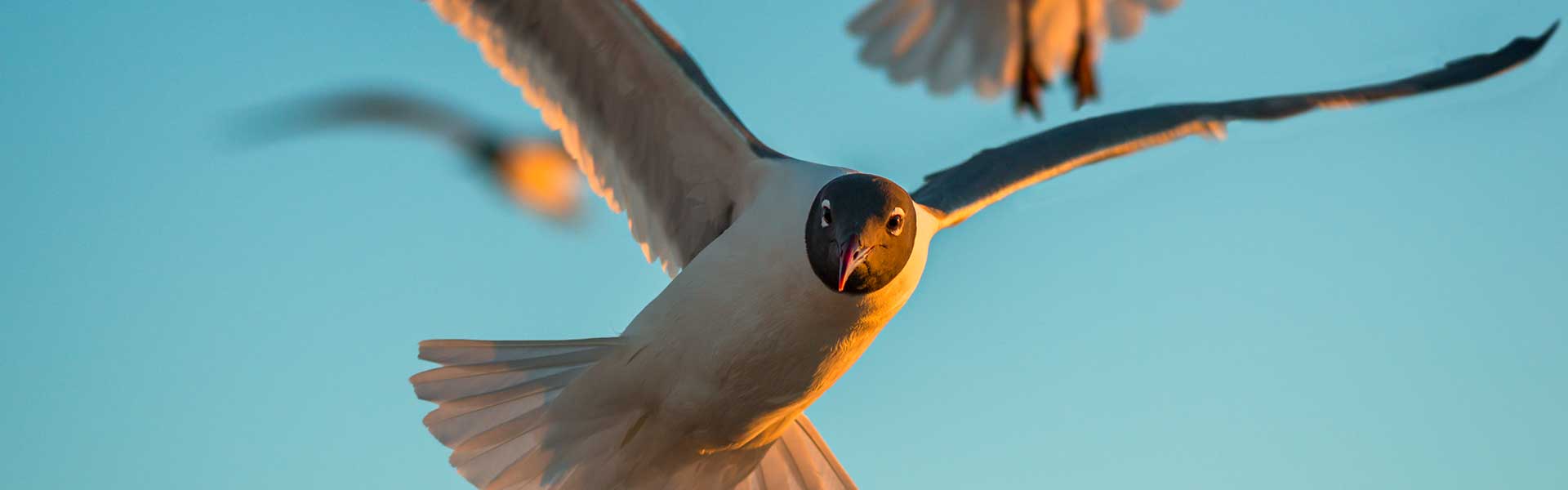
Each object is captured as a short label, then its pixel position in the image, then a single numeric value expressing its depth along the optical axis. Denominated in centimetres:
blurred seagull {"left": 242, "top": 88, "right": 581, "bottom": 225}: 818
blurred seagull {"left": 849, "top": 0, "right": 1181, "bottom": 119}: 837
